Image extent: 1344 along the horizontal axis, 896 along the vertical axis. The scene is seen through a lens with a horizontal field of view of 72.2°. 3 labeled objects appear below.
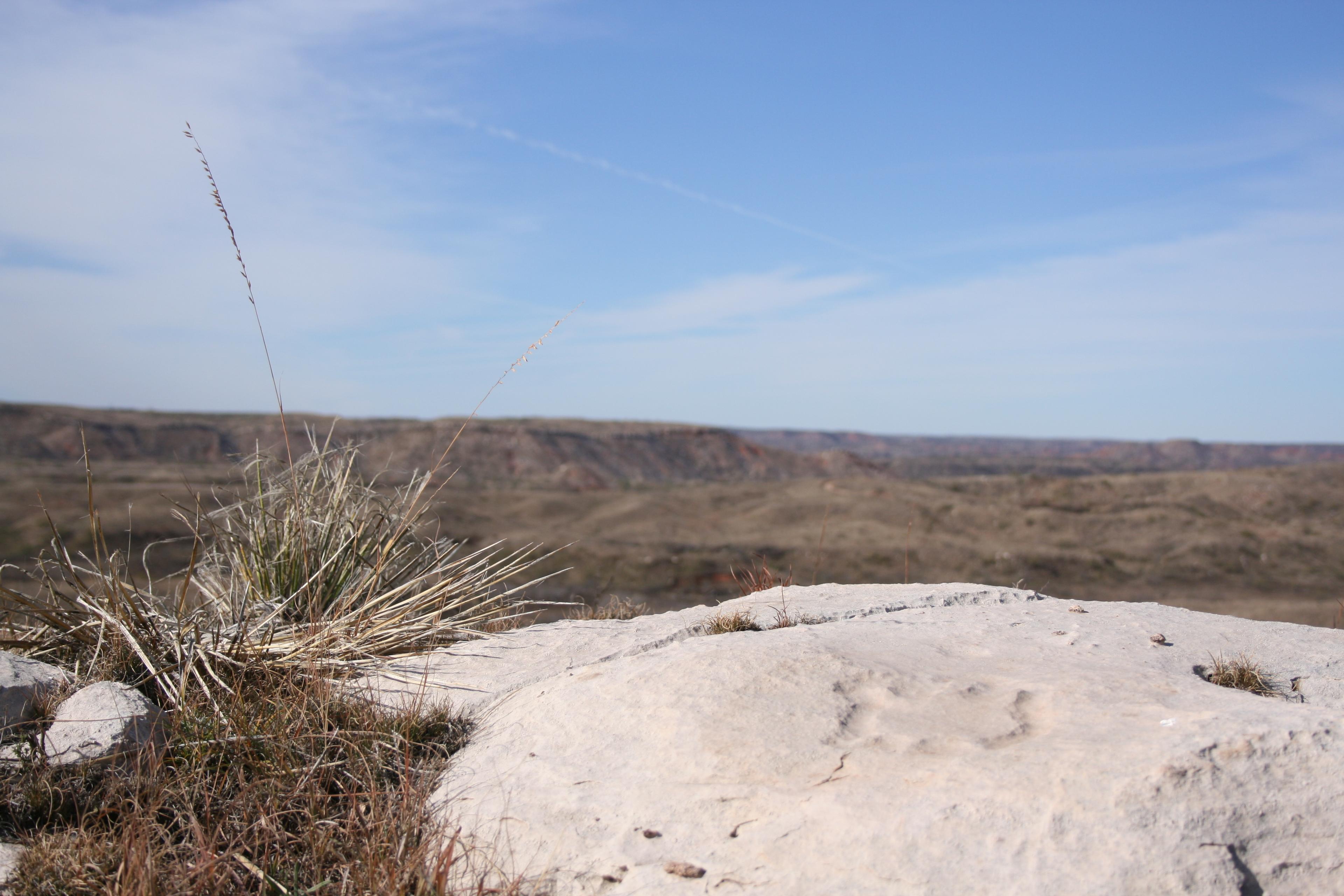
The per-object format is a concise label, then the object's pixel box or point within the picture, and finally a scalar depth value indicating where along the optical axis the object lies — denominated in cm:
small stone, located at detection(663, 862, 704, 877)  209
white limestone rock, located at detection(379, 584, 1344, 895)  204
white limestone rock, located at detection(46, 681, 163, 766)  271
